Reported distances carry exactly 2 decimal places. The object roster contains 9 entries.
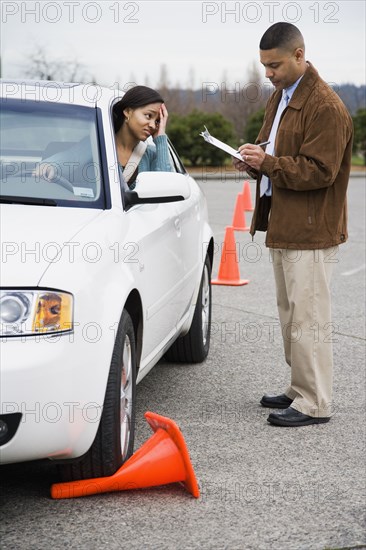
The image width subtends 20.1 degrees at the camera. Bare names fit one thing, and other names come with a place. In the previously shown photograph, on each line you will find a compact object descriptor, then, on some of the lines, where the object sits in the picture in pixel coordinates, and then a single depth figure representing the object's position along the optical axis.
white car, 3.71
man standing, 5.19
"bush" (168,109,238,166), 36.34
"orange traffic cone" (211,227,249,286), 10.34
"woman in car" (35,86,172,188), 5.44
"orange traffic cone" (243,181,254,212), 19.66
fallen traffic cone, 4.17
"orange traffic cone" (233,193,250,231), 15.59
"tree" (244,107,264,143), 39.29
